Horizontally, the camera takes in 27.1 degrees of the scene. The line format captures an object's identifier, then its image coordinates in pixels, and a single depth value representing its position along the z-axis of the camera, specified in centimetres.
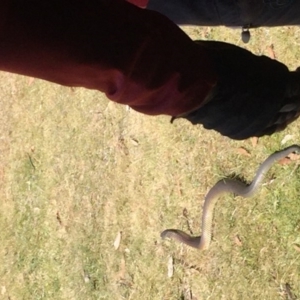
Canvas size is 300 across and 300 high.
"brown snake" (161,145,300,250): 212
